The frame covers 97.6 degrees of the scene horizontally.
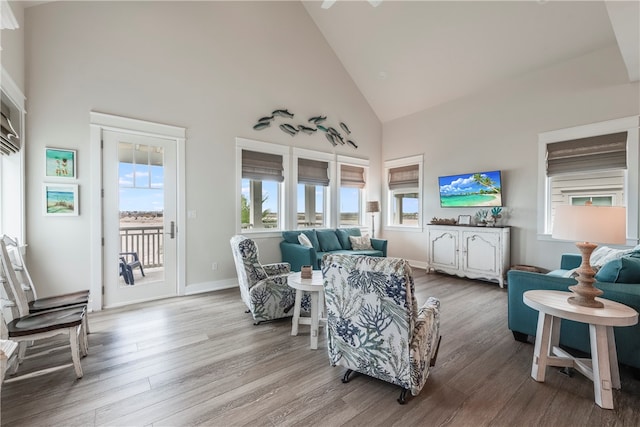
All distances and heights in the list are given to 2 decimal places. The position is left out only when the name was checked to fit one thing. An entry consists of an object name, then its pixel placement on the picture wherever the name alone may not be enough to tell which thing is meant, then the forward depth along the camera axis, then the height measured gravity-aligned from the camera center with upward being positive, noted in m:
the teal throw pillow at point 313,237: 5.20 -0.48
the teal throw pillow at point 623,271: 2.15 -0.46
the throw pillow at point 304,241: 4.68 -0.49
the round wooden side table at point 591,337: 1.80 -0.90
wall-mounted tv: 5.01 +0.42
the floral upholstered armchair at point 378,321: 1.72 -0.73
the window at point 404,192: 6.35 +0.48
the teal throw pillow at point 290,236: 5.12 -0.45
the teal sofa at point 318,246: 4.55 -0.63
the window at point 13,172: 2.76 +0.42
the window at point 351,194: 6.40 +0.42
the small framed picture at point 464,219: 5.34 -0.15
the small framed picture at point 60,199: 3.26 +0.15
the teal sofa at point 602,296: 2.06 -0.72
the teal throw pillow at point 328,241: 5.33 -0.56
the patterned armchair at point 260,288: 3.10 -0.86
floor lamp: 6.18 +0.10
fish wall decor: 5.05 +1.68
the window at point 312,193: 5.68 +0.40
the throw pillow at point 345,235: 5.65 -0.48
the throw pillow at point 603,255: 2.64 -0.45
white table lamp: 1.93 -0.14
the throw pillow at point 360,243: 5.55 -0.62
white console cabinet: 4.70 -0.71
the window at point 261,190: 4.93 +0.40
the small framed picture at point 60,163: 3.27 +0.58
